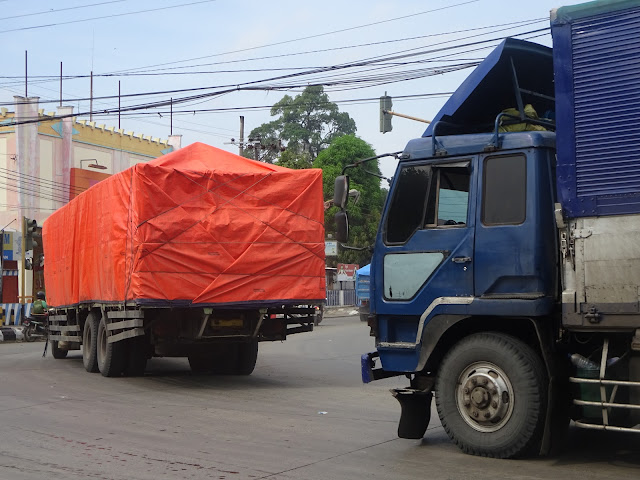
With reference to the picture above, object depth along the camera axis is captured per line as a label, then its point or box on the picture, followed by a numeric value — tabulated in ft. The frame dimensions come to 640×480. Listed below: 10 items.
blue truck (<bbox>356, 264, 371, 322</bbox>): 111.34
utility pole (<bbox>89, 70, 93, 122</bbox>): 156.76
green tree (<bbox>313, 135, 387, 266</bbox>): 169.89
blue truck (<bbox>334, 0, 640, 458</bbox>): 20.35
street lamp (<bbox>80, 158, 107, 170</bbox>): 144.85
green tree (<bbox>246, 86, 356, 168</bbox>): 245.86
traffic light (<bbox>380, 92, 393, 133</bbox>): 68.54
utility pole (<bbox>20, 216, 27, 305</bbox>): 105.77
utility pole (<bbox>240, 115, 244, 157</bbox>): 178.79
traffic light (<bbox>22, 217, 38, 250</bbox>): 89.04
